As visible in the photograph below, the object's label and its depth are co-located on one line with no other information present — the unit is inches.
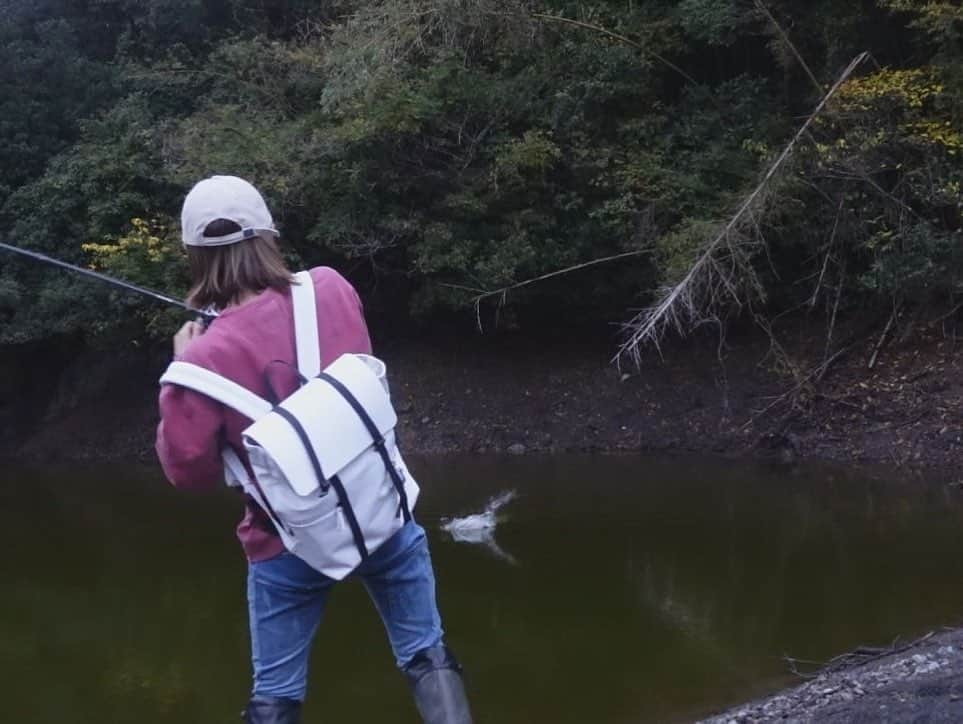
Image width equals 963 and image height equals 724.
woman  111.4
